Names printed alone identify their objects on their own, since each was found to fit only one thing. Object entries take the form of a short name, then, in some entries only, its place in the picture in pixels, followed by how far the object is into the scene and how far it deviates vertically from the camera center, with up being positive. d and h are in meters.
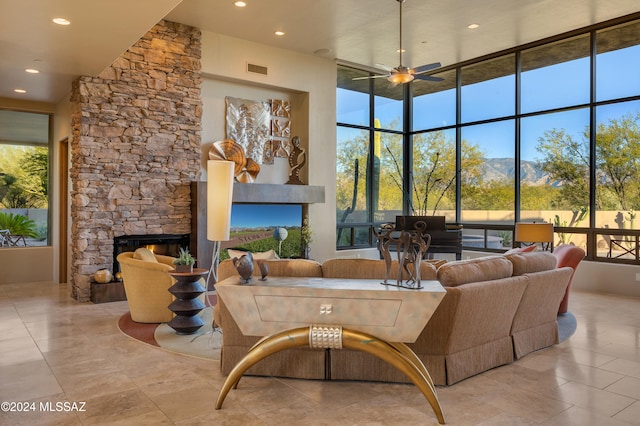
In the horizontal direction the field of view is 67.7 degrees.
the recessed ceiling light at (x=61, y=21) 4.28 +1.69
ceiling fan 5.99 +1.74
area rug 4.14 -1.23
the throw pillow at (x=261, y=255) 4.37 -0.43
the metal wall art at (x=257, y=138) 7.75 +1.21
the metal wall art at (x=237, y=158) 7.55 +0.82
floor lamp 4.42 +0.11
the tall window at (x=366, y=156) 9.39 +1.10
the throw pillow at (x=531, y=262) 3.99 -0.44
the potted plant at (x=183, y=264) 4.68 -0.55
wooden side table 4.59 -0.92
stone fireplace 6.27 +0.86
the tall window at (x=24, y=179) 7.87 +0.48
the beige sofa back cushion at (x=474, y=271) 3.38 -0.45
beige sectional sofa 3.34 -0.89
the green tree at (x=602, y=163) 7.04 +0.75
